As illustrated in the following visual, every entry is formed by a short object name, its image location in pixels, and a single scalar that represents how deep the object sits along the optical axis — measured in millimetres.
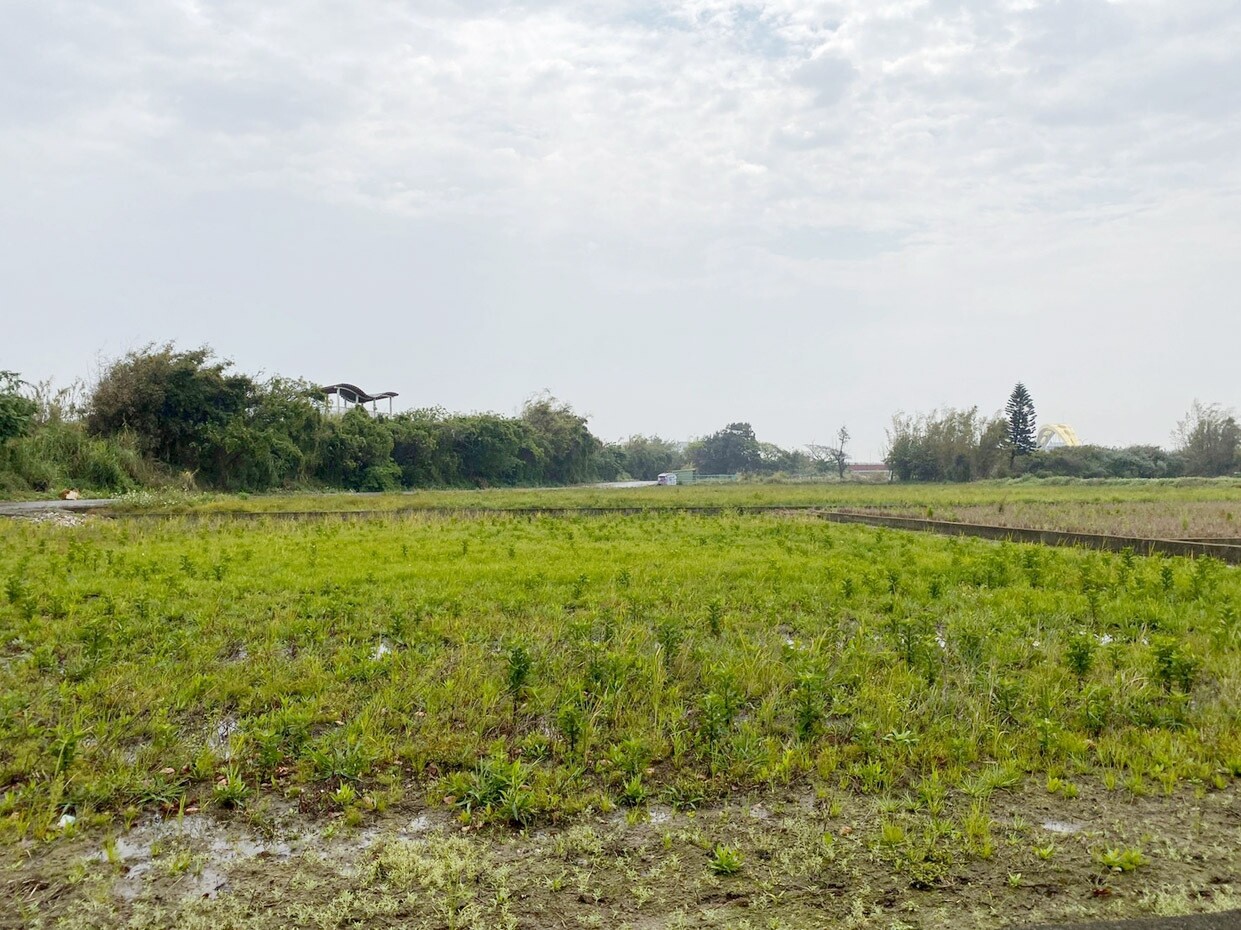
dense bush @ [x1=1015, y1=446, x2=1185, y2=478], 63062
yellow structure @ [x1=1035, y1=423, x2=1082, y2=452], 94188
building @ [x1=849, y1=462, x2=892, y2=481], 125938
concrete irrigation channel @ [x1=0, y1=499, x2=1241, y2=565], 13555
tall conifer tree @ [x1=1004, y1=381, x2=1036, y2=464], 70250
